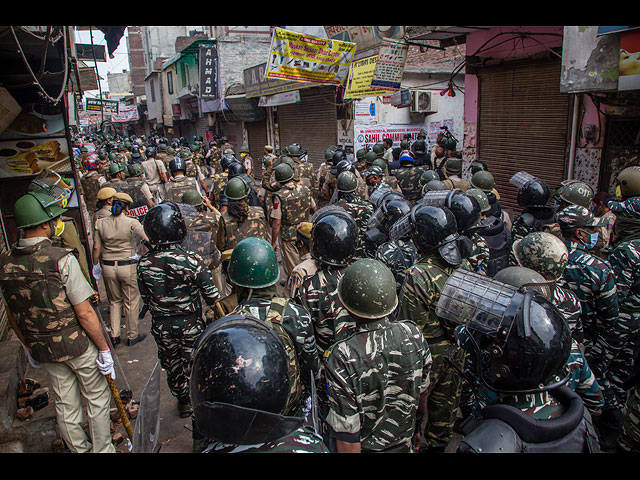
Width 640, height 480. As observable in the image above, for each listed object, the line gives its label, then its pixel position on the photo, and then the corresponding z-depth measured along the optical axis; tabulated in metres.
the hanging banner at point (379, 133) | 13.85
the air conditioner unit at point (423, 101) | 13.97
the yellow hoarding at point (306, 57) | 9.84
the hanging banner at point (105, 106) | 23.75
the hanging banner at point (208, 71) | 21.55
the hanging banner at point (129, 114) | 40.19
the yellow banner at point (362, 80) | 9.77
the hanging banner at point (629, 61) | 5.35
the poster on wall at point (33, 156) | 6.43
